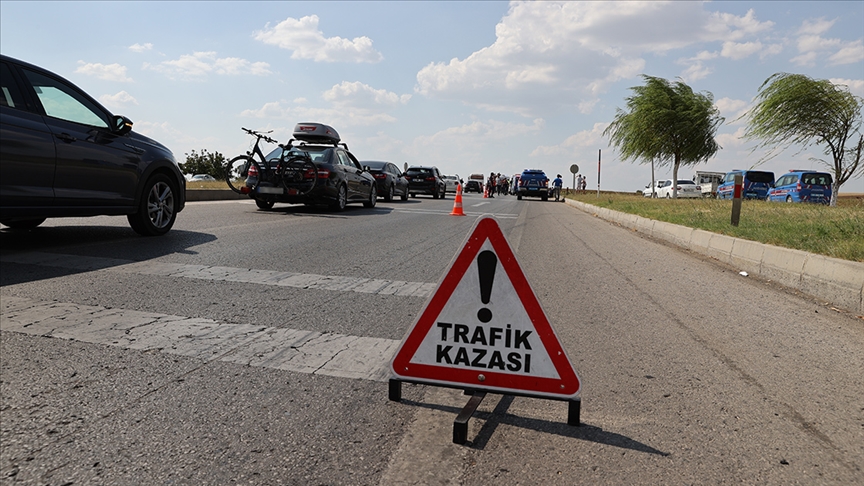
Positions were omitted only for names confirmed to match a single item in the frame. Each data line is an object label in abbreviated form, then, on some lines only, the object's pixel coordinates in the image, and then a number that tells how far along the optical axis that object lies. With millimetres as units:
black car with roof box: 14461
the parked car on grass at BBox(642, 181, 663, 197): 55128
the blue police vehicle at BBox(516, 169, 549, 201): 38750
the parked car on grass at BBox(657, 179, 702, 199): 45888
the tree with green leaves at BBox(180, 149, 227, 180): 79750
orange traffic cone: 17078
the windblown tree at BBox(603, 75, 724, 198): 41125
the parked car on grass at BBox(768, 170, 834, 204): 27500
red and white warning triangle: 2871
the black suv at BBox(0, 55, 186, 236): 6320
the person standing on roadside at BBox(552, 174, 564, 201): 40812
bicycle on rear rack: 14398
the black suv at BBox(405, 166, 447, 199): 32656
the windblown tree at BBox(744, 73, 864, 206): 26234
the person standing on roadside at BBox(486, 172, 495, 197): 45209
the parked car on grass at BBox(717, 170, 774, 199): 33625
